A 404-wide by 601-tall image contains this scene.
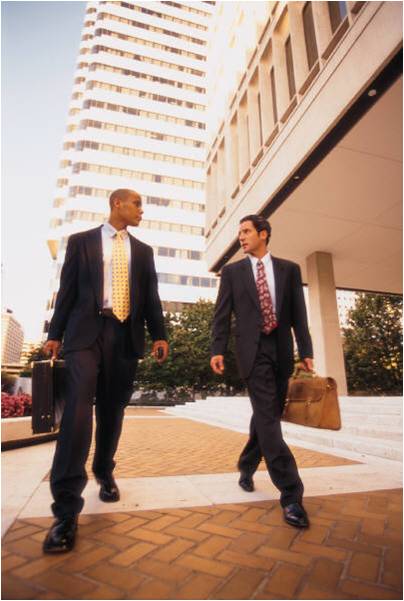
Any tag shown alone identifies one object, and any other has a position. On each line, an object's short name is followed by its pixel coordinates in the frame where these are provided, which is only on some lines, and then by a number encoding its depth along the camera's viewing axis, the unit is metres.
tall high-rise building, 42.12
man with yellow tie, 1.92
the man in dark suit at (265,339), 2.16
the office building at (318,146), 5.83
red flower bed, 7.64
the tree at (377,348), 24.36
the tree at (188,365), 21.52
